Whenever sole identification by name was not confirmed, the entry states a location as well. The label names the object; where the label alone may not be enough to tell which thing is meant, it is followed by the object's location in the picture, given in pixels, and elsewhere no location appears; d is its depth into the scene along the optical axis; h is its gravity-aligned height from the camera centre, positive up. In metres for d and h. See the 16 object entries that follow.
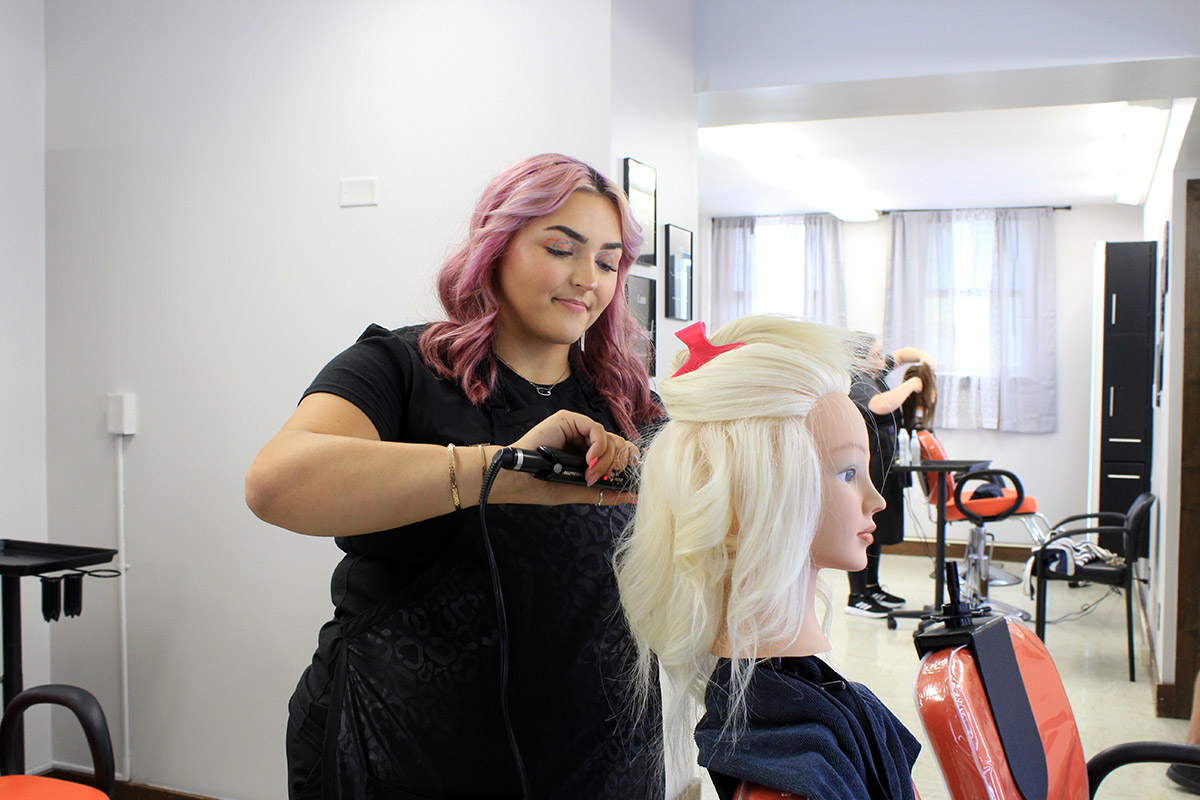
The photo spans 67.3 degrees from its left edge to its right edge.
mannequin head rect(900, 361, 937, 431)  5.15 -0.15
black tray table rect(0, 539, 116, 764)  2.18 -0.52
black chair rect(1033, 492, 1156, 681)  4.27 -0.92
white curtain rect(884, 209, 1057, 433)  7.51 +0.57
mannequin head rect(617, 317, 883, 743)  1.04 -0.15
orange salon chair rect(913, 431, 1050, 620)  5.46 -0.82
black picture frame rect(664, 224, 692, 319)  2.68 +0.32
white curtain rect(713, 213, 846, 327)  8.08 +0.99
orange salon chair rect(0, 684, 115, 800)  1.81 -0.78
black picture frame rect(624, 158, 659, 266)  2.33 +0.47
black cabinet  5.80 +0.02
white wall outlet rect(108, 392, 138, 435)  2.63 -0.12
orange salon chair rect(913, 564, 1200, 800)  1.21 -0.48
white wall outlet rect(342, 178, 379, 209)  2.44 +0.49
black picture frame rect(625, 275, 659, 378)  2.41 +0.19
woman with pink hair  1.24 -0.29
